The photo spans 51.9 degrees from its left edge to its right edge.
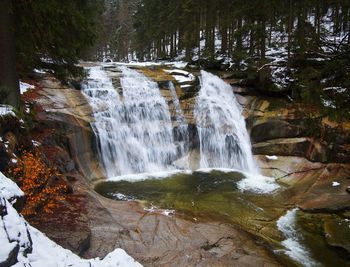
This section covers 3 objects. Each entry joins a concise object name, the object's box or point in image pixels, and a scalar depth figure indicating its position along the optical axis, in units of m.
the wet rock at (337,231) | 9.78
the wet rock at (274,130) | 18.17
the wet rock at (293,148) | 17.02
